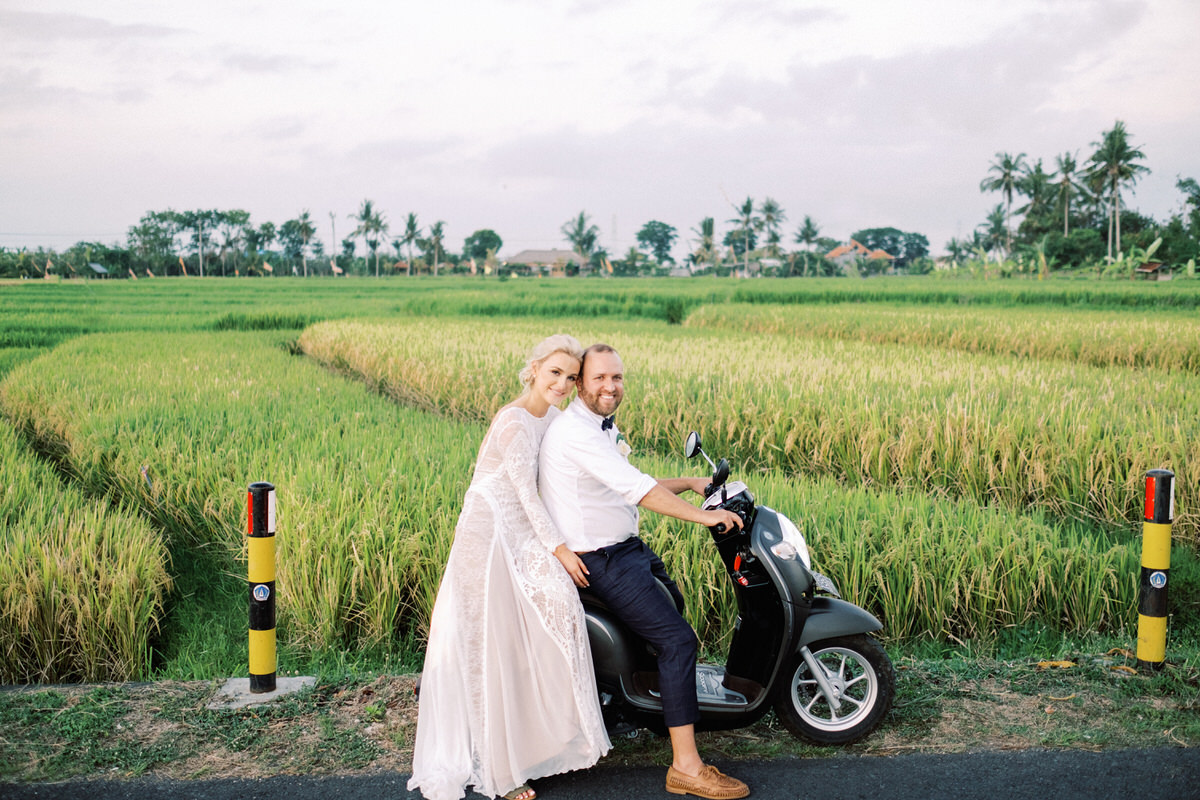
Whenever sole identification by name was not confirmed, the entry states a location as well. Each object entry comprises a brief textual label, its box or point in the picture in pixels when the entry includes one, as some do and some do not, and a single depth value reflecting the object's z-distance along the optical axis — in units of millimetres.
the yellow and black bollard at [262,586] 3325
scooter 2875
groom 2637
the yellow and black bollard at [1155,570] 3641
